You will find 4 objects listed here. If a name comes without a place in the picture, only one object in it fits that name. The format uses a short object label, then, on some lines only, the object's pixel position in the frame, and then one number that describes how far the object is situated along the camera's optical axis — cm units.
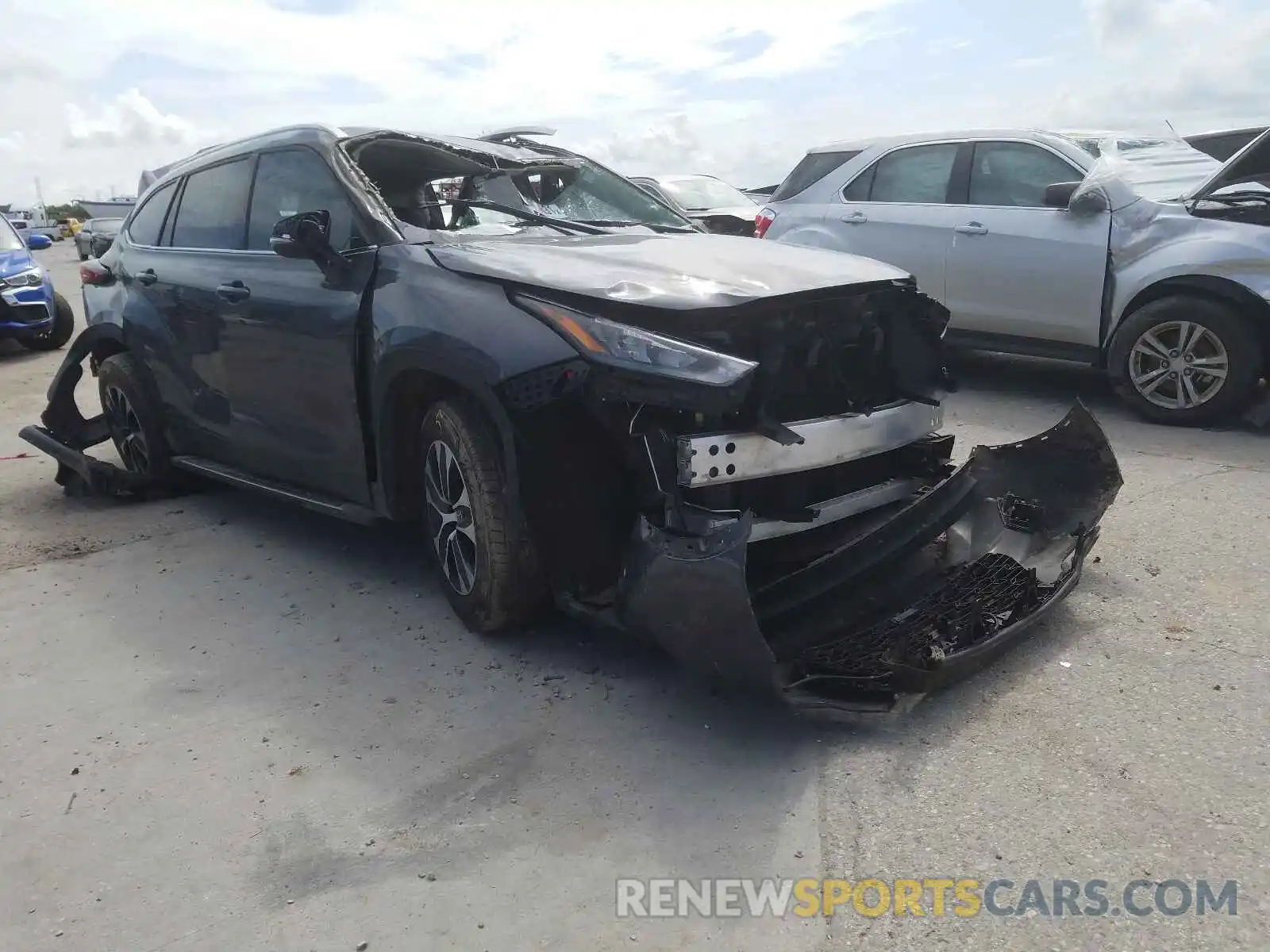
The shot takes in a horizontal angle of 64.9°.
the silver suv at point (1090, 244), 596
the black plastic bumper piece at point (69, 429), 577
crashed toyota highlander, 286
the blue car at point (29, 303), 1130
